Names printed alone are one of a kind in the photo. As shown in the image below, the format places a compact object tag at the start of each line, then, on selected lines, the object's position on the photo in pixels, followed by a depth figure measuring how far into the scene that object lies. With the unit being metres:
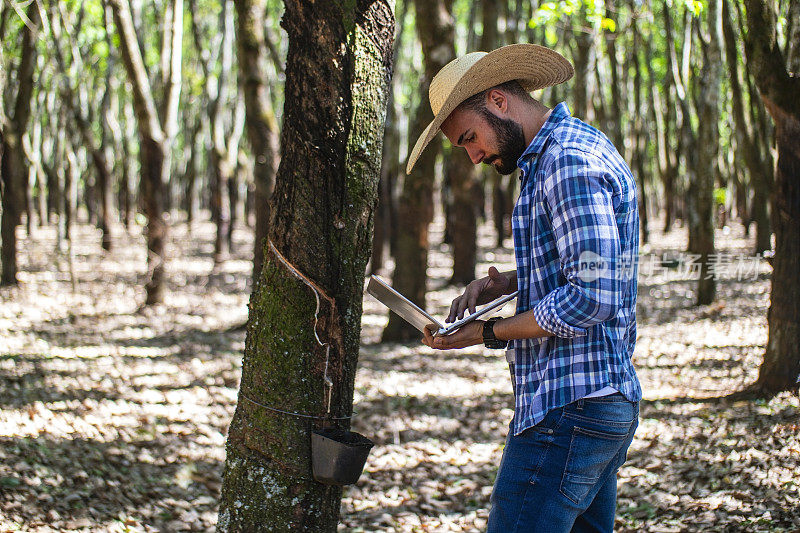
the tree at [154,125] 10.78
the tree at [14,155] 12.59
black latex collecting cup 2.79
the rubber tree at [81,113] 12.78
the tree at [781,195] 5.56
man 2.12
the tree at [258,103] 9.37
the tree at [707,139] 10.13
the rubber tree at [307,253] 2.88
